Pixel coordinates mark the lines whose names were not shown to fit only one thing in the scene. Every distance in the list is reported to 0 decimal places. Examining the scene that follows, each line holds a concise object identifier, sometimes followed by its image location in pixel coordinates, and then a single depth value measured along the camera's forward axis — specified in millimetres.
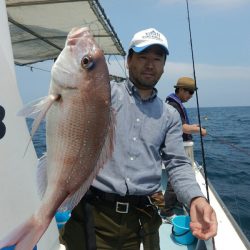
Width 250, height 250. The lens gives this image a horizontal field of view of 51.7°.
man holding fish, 1776
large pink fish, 1121
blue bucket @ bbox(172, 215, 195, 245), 3252
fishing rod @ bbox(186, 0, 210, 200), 3268
